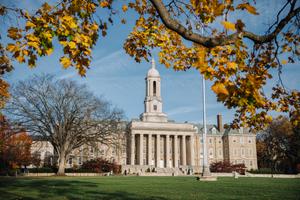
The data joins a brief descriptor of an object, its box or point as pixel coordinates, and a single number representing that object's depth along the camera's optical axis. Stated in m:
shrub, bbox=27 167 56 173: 53.39
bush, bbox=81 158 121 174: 62.18
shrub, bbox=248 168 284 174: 63.50
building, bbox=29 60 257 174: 85.00
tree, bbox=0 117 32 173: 50.90
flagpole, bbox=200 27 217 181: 29.78
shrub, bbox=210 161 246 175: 73.56
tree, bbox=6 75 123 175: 39.97
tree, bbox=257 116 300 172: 68.09
